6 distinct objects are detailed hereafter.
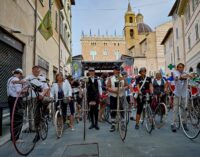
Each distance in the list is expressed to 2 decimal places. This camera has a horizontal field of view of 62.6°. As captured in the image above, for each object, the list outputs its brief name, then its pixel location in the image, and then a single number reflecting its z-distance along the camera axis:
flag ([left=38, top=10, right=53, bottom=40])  6.57
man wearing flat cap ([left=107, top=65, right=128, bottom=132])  4.63
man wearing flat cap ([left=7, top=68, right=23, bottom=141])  4.02
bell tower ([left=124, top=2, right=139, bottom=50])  60.42
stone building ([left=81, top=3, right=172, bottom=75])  42.95
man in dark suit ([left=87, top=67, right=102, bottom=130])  5.19
